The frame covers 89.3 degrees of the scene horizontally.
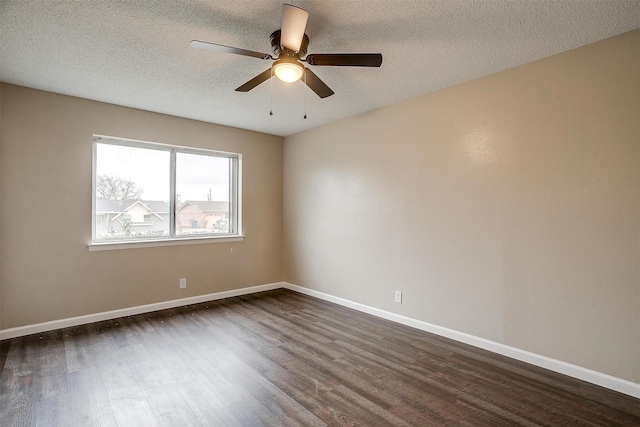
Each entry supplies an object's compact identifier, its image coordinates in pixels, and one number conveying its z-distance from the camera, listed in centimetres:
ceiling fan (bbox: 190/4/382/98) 183
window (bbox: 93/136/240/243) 382
